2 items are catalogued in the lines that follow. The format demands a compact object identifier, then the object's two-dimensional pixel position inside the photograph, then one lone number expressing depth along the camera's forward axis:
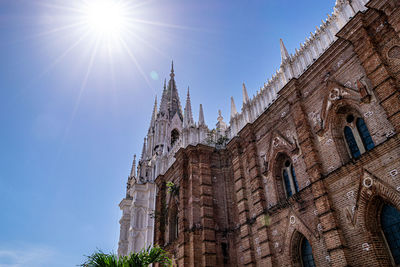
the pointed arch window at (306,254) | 12.37
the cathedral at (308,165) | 10.30
